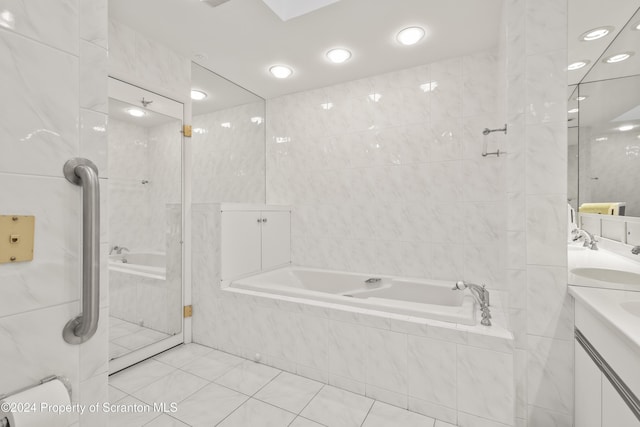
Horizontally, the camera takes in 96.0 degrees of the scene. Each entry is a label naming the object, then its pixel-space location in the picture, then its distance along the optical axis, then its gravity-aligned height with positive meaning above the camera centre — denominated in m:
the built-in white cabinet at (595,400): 0.92 -0.69
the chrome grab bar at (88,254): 0.66 -0.09
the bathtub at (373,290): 1.77 -0.61
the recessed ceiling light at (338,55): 2.37 +1.33
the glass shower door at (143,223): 2.05 -0.08
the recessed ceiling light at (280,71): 2.65 +1.34
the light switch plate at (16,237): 0.57 -0.05
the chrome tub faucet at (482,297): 1.63 -0.51
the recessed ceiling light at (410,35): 2.10 +1.33
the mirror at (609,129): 1.26 +0.40
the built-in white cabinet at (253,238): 2.46 -0.24
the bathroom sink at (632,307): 1.09 -0.36
